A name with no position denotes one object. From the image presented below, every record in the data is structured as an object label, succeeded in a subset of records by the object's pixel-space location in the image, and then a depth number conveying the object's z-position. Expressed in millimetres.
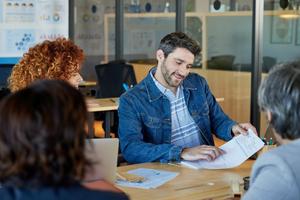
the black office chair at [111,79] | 6285
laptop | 2238
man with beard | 3004
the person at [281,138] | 1557
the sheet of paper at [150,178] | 2510
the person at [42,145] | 1309
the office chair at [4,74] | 5361
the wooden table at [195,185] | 2381
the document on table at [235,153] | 2834
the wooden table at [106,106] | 5305
